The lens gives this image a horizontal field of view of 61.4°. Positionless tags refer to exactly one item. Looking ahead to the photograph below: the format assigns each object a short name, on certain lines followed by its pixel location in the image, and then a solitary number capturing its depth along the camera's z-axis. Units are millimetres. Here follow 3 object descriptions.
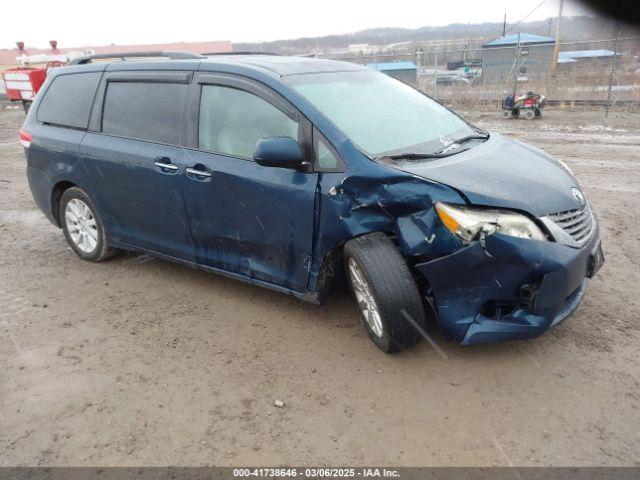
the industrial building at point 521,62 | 24944
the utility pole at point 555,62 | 21184
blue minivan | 2955
